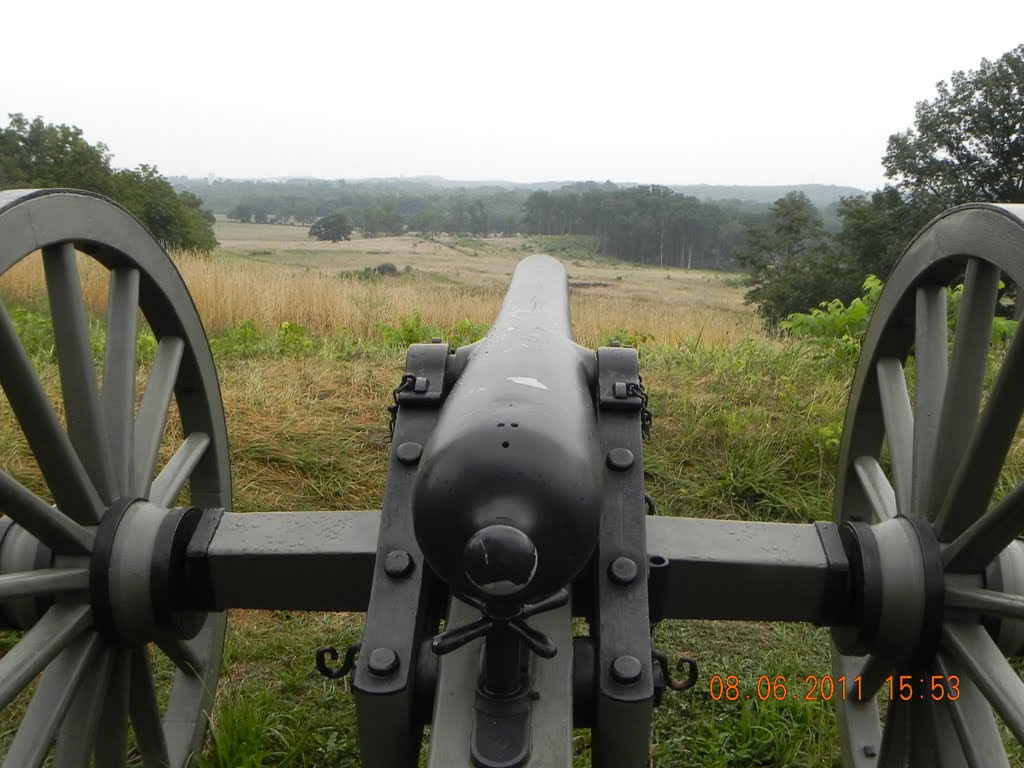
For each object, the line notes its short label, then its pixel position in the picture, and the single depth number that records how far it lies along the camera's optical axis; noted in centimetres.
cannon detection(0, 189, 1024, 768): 150
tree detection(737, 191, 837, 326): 3008
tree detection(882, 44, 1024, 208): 2464
